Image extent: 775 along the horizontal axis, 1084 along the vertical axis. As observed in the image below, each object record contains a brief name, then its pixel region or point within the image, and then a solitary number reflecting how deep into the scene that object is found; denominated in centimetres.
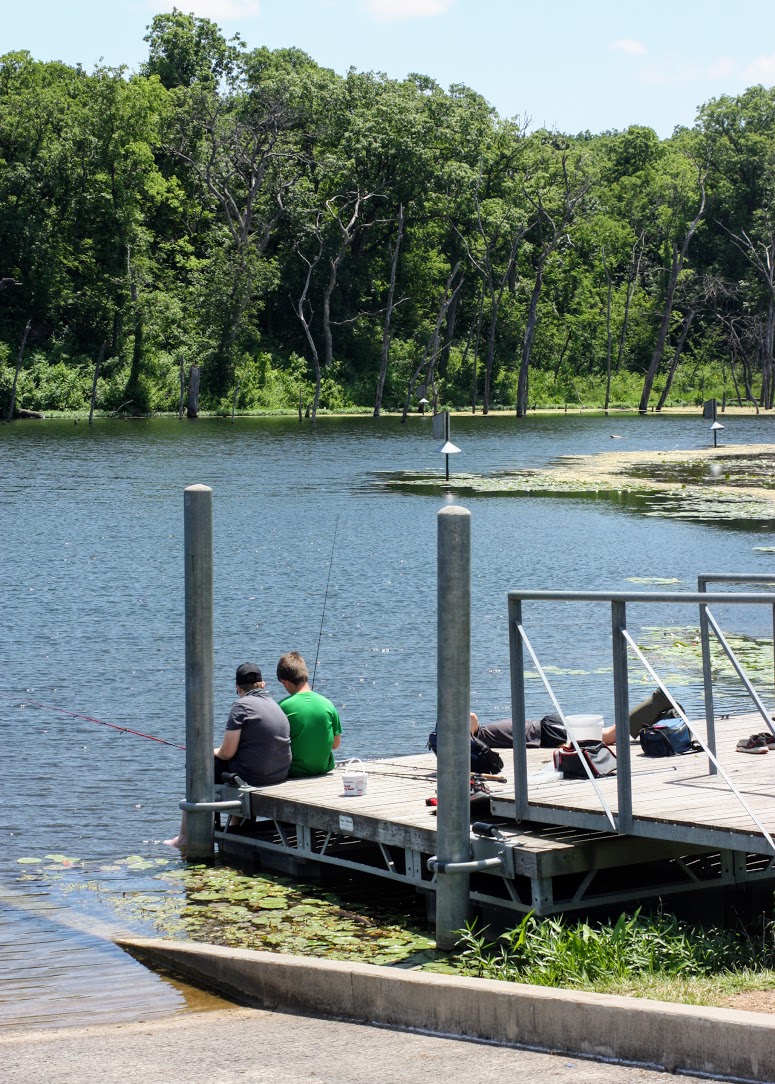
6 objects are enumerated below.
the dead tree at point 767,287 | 9362
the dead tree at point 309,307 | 8225
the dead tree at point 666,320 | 9331
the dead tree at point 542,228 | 8706
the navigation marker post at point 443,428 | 4242
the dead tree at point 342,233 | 8519
